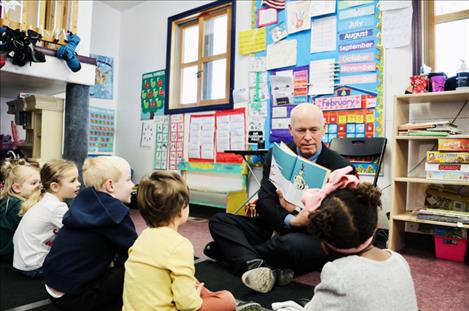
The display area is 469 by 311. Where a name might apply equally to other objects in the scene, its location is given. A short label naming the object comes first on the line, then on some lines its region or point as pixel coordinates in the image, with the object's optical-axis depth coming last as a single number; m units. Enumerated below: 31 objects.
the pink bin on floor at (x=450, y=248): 2.33
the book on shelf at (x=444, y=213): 2.21
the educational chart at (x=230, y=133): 3.75
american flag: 3.46
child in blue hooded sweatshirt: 1.33
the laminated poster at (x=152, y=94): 4.63
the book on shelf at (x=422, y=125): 2.37
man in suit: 1.76
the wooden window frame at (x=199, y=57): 3.91
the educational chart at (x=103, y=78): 5.01
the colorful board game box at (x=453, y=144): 2.26
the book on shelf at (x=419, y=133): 2.33
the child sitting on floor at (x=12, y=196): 2.00
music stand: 3.20
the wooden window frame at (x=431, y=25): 2.74
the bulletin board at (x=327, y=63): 2.90
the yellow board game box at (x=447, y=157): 2.25
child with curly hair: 0.76
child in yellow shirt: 0.99
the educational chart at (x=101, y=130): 4.95
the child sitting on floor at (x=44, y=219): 1.72
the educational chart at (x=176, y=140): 4.36
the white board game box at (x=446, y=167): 2.24
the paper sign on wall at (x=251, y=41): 3.61
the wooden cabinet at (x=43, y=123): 3.23
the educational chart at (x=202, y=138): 4.04
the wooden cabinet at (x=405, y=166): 2.44
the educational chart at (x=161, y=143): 4.53
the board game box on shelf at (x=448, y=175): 2.24
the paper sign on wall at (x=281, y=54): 3.37
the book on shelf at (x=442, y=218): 2.19
